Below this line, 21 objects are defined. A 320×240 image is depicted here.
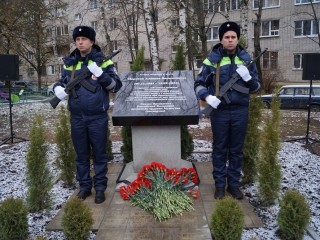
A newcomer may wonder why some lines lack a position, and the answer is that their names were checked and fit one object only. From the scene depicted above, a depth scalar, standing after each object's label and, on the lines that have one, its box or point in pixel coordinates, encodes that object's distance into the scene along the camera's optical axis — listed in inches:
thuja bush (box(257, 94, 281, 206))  120.5
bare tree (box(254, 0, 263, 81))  541.4
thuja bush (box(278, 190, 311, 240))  98.7
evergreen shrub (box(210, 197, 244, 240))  92.0
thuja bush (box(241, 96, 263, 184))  141.5
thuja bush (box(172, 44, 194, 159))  165.8
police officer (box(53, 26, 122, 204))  122.7
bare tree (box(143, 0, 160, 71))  329.9
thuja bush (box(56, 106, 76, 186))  147.9
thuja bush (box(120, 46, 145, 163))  166.0
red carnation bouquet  117.6
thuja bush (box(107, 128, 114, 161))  179.7
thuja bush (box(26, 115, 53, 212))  119.3
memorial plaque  140.6
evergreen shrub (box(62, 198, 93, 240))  96.5
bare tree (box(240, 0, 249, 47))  420.3
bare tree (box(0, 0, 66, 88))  462.6
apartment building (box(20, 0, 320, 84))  838.3
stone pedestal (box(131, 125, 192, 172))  145.7
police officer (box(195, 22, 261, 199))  120.9
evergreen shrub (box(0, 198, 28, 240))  99.9
